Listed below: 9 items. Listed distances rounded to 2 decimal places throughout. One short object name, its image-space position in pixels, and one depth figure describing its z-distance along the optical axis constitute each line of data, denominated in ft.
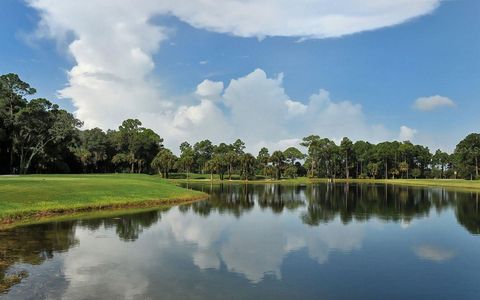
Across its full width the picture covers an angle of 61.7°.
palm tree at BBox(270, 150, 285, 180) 565.53
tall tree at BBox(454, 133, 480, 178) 517.55
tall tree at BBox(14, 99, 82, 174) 282.77
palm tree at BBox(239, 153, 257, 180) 517.14
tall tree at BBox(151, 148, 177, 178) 477.12
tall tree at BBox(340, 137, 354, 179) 620.49
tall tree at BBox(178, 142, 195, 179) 506.48
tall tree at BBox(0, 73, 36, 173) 275.18
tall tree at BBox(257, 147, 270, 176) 581.61
